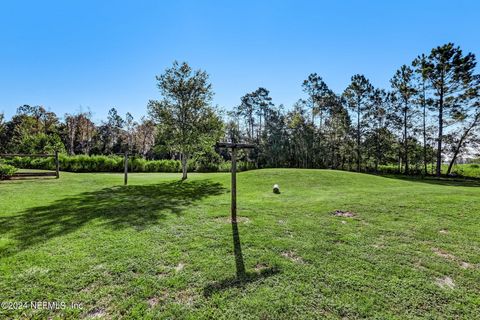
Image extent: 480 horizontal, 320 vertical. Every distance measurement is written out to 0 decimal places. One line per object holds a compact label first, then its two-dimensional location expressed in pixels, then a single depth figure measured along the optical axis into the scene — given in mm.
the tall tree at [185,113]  14680
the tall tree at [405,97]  26203
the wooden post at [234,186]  5328
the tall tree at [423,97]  24281
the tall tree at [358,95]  29875
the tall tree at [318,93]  33156
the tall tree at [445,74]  21734
